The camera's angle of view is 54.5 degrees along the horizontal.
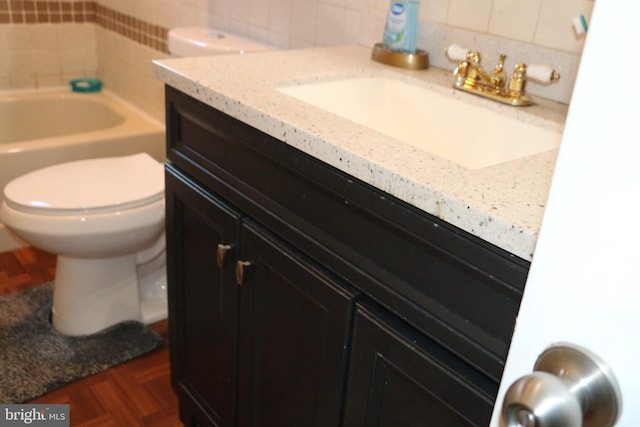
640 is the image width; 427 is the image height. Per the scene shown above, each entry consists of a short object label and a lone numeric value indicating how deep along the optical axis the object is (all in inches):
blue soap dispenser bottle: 53.2
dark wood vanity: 29.8
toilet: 64.4
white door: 13.3
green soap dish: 113.3
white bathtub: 90.5
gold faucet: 44.7
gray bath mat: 65.7
